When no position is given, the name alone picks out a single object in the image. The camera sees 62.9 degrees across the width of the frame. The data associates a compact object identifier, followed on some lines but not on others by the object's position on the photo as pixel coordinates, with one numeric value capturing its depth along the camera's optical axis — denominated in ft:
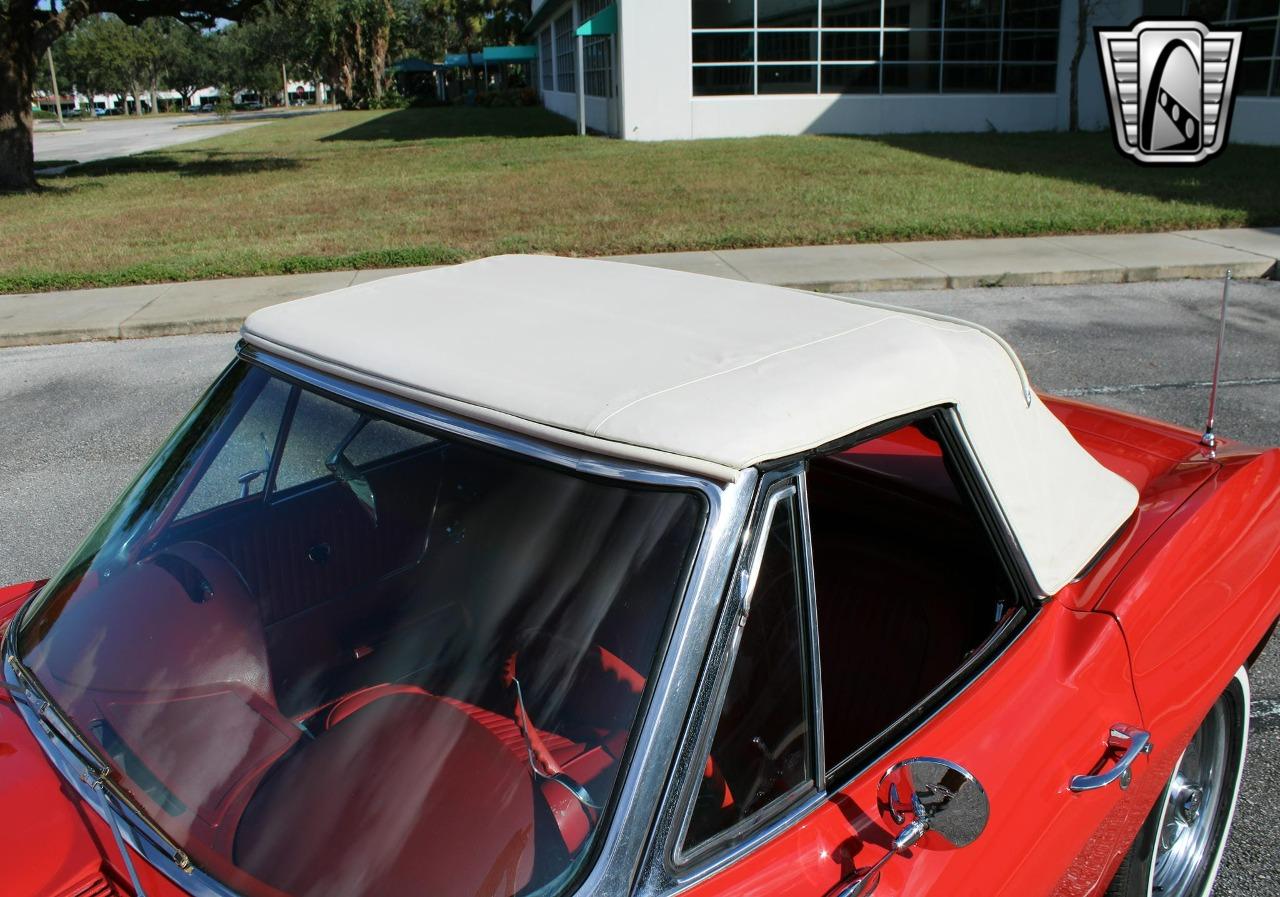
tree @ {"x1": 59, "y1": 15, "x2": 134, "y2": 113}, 296.30
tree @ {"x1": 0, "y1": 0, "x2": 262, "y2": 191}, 65.41
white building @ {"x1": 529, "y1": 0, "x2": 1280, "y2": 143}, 79.92
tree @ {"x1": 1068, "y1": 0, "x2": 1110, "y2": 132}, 78.95
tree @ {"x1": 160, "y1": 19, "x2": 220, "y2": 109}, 345.10
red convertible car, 4.64
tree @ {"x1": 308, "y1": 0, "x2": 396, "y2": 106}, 206.49
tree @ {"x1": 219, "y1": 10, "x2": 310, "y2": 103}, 309.30
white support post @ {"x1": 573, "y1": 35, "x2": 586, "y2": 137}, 88.28
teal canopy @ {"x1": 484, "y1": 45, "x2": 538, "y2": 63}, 178.19
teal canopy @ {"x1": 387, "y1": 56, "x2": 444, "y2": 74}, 224.94
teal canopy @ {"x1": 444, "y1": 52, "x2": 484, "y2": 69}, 218.59
